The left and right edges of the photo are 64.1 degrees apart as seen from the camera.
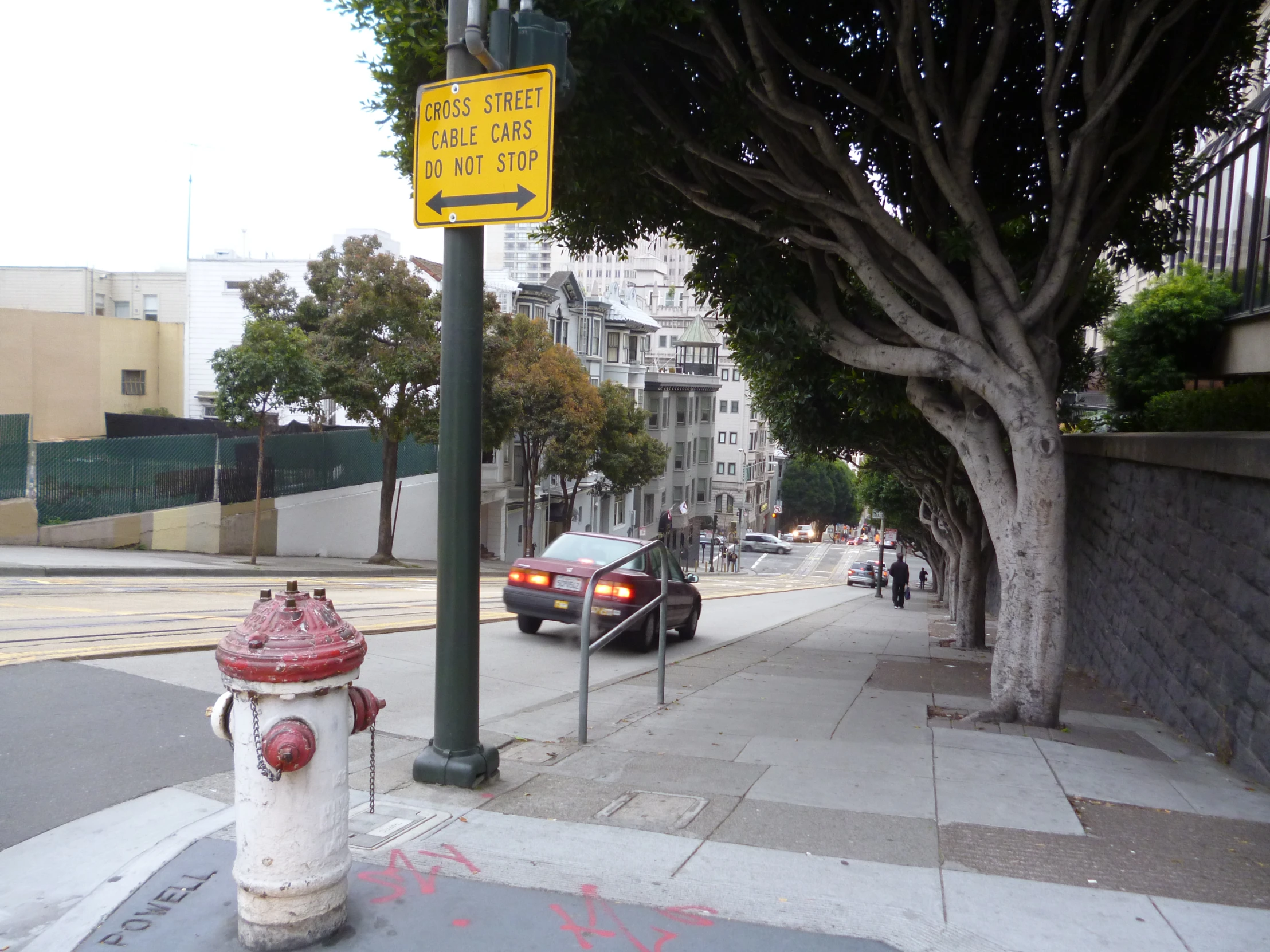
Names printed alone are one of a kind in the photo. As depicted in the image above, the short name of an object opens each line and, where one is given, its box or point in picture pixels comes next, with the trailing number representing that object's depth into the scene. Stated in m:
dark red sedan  12.14
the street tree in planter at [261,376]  23.31
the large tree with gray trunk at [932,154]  8.06
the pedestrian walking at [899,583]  33.75
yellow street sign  5.51
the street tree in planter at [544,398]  33.56
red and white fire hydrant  3.66
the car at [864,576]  54.81
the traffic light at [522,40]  5.64
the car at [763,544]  79.50
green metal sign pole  5.55
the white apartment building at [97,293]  47.72
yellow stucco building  33.47
